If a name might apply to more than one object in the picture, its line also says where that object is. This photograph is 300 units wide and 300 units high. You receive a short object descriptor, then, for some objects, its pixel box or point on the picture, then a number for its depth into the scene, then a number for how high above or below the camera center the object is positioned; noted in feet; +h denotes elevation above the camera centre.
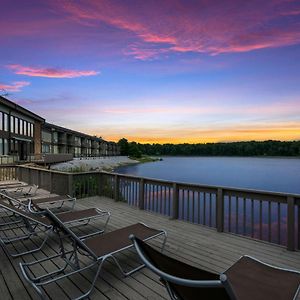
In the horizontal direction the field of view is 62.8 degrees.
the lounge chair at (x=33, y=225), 12.01 -4.96
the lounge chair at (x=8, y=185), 26.68 -4.49
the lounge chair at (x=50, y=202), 16.29 -4.33
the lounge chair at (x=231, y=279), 4.56 -3.81
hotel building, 78.38 +4.99
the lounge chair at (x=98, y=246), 8.55 -4.15
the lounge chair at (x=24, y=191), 25.55 -5.10
